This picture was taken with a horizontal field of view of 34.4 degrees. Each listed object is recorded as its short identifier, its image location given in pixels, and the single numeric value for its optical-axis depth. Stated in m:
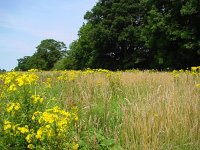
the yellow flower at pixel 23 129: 3.42
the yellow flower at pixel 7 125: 3.43
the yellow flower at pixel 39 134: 3.23
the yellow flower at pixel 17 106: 3.70
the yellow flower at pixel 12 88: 3.97
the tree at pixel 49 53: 83.50
